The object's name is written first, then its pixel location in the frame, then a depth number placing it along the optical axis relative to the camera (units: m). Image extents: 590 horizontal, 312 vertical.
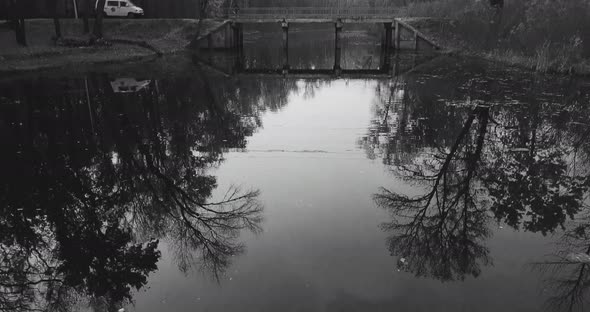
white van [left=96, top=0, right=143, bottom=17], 45.06
